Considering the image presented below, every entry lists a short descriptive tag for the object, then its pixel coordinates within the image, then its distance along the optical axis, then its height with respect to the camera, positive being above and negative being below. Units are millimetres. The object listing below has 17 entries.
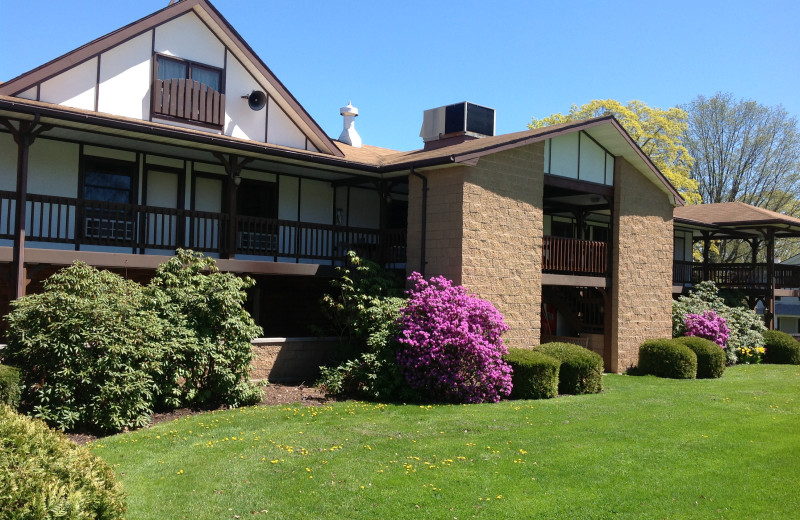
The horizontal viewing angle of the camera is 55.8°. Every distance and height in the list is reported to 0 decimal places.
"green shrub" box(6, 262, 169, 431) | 11445 -1323
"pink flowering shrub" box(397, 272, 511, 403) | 15078 -1407
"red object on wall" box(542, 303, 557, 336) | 26266 -1200
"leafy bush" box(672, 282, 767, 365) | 24781 -917
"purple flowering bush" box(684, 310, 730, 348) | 23922 -1208
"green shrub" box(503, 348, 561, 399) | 16047 -1954
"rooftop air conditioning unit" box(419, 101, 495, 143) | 23469 +5059
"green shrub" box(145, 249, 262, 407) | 13164 -1060
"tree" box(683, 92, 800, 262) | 49375 +9066
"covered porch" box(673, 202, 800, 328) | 29453 +1163
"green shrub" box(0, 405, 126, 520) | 5203 -1523
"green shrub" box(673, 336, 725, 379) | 21031 -1913
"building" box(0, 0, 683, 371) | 15703 +2187
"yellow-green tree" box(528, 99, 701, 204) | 39594 +8568
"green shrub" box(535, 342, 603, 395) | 17094 -1918
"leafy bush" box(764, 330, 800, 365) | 26531 -2024
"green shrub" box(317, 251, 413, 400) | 15141 -1174
